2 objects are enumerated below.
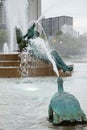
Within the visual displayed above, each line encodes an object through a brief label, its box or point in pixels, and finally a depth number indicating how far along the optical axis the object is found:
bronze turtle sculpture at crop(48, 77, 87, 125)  5.25
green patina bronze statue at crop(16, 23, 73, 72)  14.75
